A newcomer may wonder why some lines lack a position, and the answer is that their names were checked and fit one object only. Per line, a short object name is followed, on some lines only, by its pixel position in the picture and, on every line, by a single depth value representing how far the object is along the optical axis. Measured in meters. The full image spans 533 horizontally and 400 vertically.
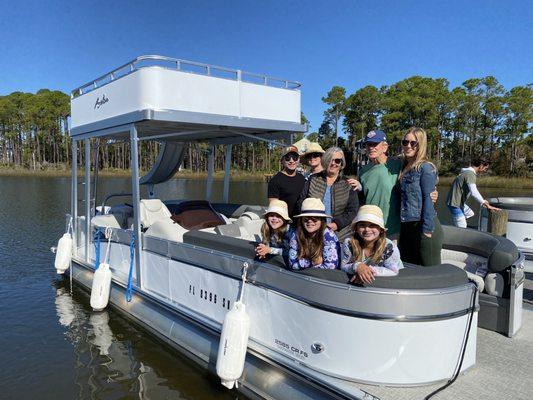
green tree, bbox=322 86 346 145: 51.41
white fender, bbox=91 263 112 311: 6.66
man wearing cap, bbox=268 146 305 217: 5.16
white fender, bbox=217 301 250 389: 3.99
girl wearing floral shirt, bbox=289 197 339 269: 3.54
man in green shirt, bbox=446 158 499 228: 6.26
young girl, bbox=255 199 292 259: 4.05
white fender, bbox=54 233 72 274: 8.40
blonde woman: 3.67
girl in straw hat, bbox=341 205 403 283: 3.19
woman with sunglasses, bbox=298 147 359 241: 4.14
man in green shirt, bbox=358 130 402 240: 4.01
